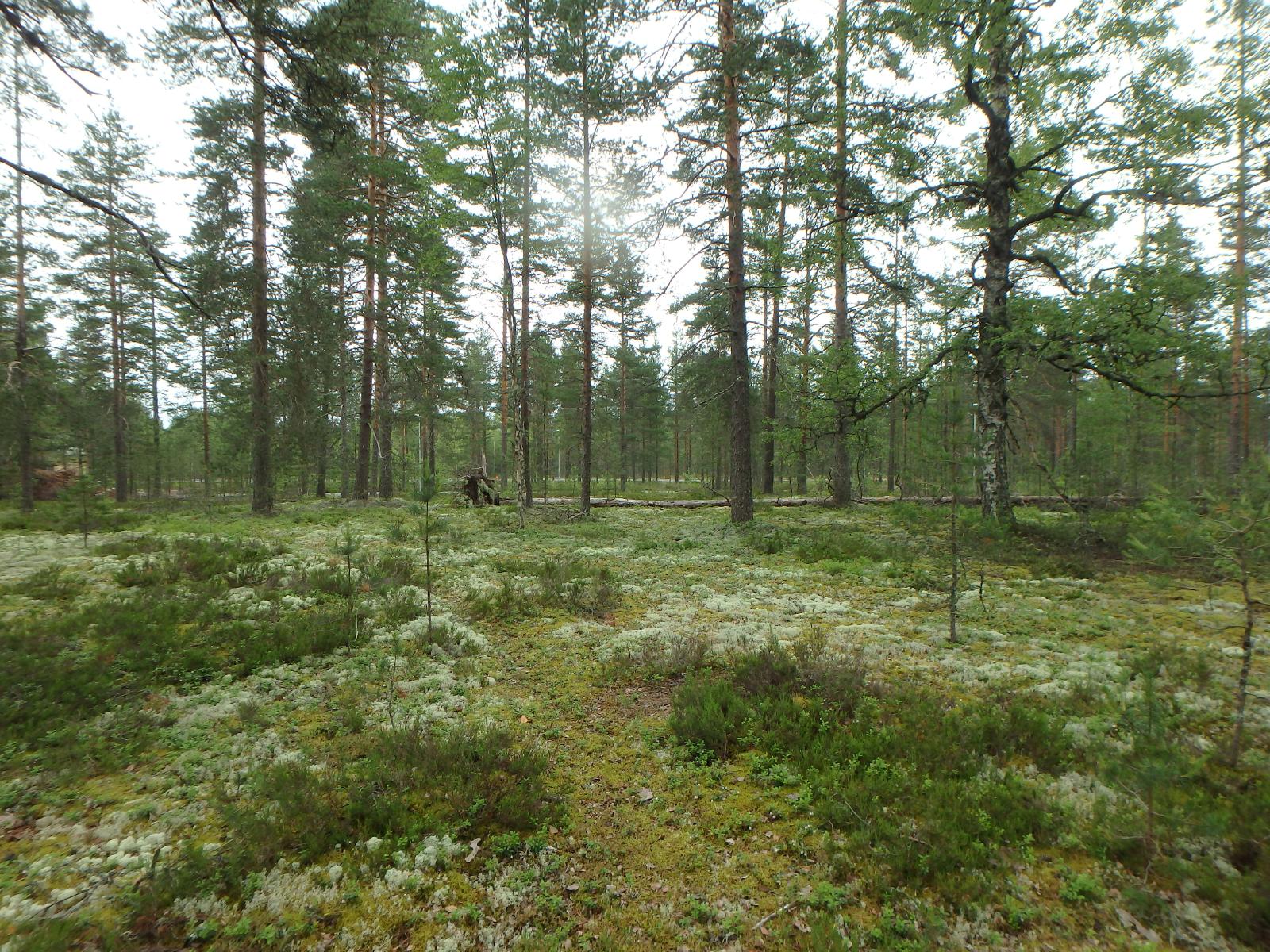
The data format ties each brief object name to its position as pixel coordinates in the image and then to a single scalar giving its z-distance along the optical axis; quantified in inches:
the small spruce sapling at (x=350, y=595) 263.1
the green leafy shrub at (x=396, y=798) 125.0
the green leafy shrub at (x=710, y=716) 172.4
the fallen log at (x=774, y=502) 563.3
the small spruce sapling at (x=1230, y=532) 138.6
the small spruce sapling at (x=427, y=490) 264.1
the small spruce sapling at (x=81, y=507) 469.7
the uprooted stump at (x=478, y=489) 868.0
